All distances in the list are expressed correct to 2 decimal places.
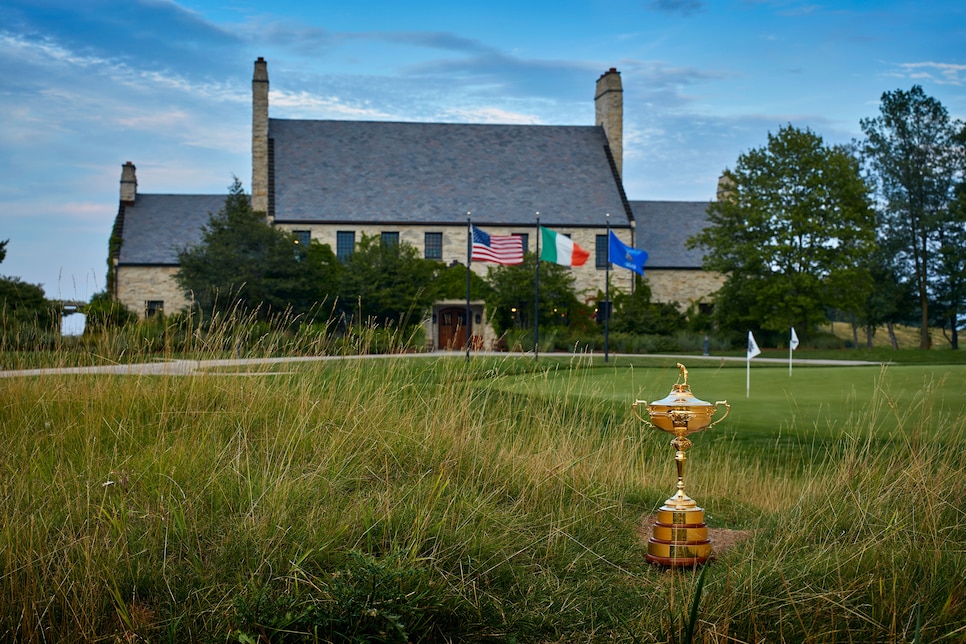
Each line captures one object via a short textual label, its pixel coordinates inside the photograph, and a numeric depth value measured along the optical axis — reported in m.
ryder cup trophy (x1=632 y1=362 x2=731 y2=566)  5.39
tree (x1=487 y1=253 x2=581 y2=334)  40.41
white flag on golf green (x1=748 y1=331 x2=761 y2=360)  16.53
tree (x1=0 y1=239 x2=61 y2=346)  25.98
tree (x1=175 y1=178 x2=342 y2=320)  35.56
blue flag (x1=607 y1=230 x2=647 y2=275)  28.91
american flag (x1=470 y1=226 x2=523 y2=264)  27.42
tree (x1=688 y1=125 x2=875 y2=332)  37.97
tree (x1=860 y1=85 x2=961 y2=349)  46.22
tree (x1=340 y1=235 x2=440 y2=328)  38.41
